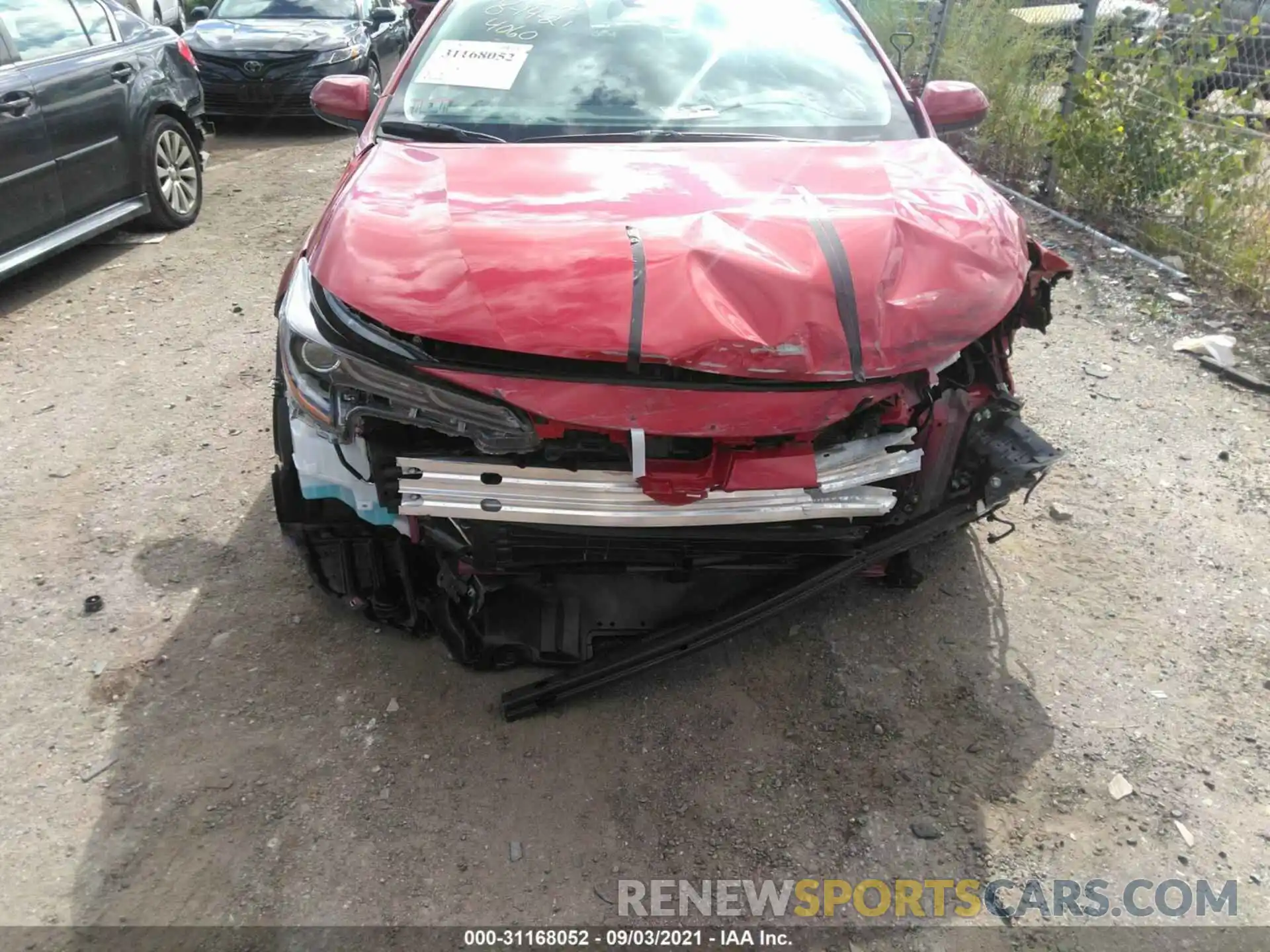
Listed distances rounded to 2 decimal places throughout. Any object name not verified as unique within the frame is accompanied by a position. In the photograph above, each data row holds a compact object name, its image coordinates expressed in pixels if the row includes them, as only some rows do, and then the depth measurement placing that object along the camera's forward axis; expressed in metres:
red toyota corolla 2.02
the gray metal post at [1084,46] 6.12
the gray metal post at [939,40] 8.52
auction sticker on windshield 3.13
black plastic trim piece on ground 2.48
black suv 4.76
